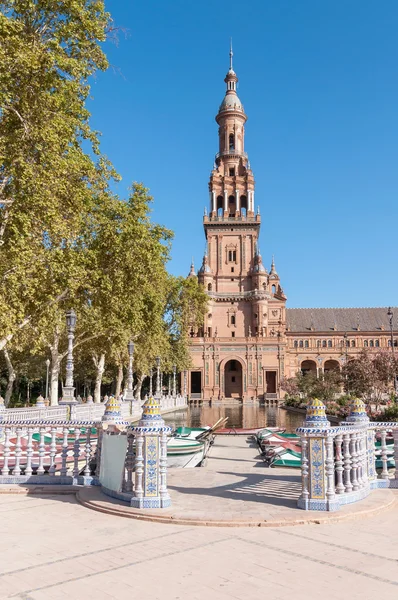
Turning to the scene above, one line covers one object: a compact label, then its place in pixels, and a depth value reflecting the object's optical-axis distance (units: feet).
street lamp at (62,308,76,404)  73.82
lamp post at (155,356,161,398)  143.54
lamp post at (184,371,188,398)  238.74
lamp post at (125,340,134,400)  105.50
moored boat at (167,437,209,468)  45.21
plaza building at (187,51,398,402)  242.99
